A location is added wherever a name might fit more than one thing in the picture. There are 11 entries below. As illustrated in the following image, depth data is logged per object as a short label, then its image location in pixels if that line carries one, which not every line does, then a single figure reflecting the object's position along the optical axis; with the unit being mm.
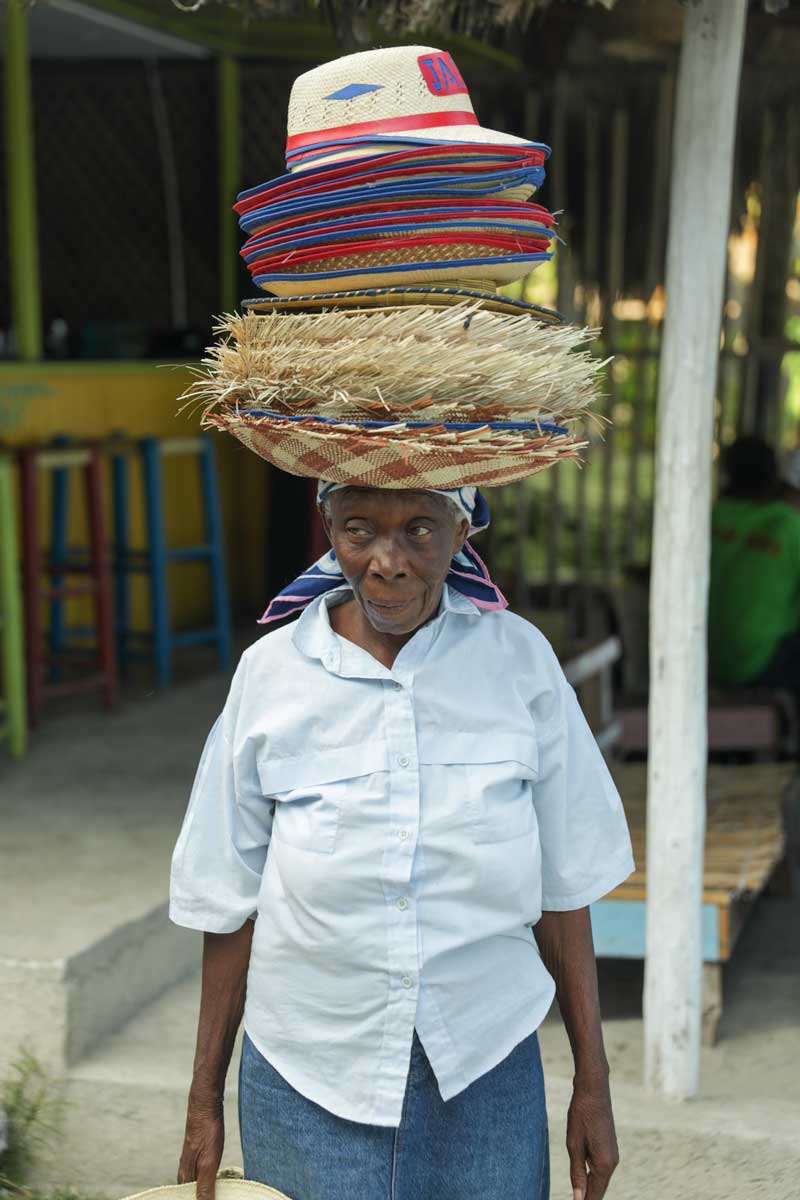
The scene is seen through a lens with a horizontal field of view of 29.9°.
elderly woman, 1828
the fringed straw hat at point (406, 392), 1750
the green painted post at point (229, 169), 7594
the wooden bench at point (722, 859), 3482
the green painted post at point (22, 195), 6000
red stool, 5383
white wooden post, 2871
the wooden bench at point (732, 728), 5227
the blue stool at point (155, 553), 6168
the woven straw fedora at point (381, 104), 1869
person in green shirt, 5926
